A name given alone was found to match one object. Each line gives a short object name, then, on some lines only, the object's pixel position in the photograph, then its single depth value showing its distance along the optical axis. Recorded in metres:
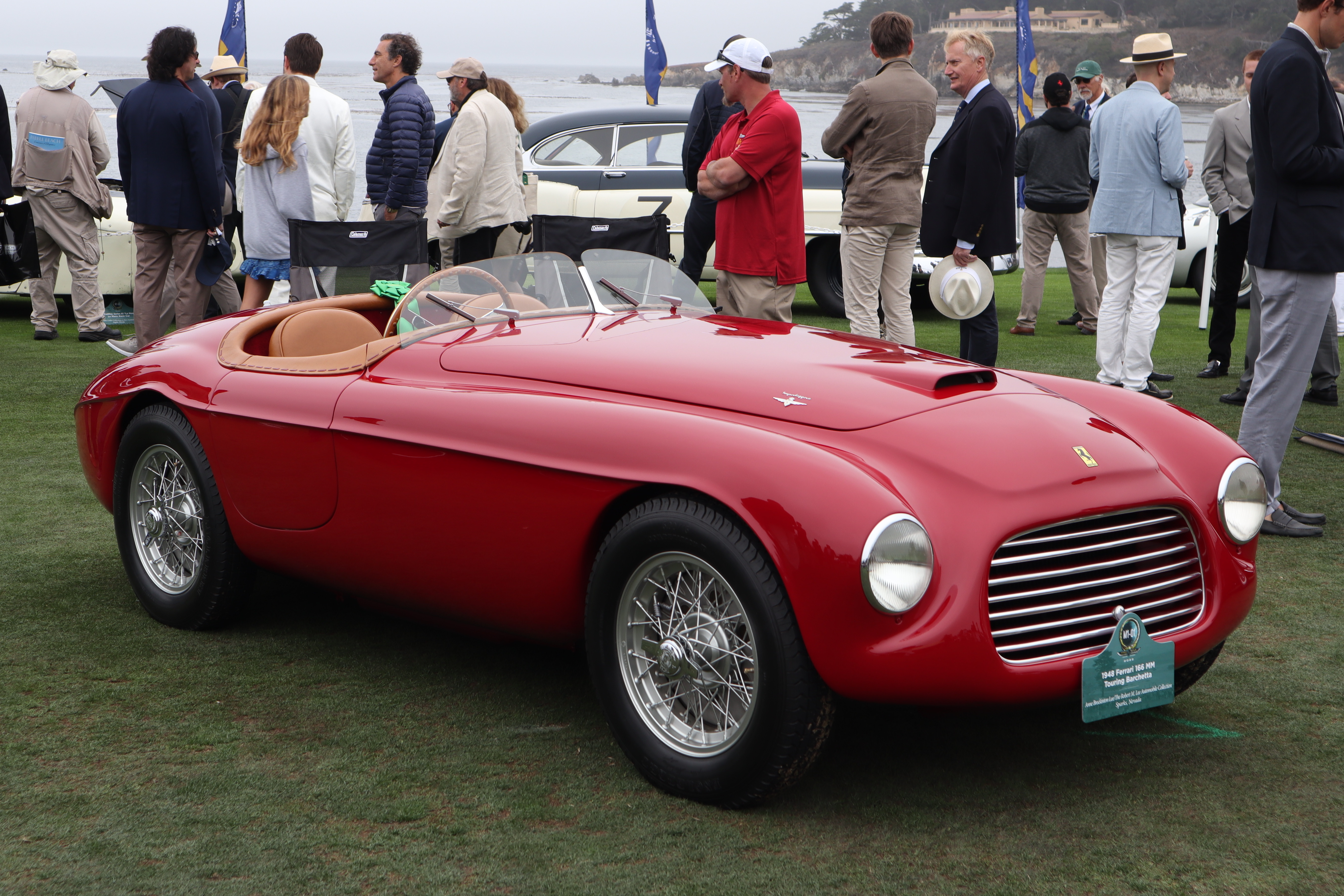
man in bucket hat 8.93
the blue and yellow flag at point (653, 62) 19.50
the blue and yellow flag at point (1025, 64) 17.56
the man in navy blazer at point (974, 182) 6.61
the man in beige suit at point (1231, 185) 7.76
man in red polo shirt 5.93
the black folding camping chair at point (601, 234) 6.71
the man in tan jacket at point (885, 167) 6.88
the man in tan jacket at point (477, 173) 7.88
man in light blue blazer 7.26
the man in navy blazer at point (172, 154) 7.78
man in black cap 9.82
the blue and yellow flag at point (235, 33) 14.65
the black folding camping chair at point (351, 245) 7.07
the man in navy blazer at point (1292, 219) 4.64
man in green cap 11.24
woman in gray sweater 7.88
